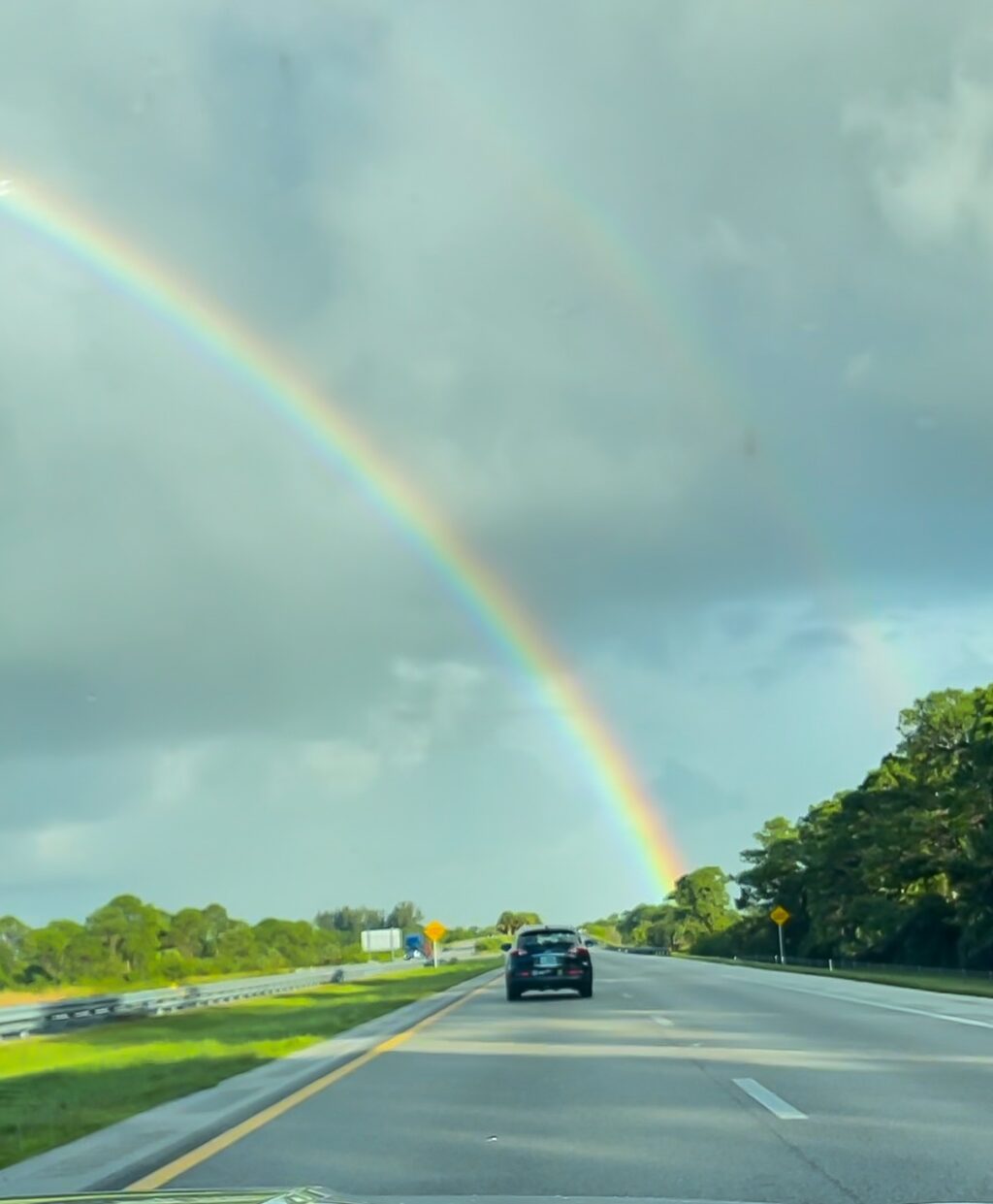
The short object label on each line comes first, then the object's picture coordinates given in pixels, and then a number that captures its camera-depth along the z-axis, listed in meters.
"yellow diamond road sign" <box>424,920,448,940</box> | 65.19
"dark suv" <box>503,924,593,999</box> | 29.75
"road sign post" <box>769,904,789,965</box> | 71.00
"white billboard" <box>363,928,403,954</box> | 121.27
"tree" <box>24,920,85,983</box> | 119.69
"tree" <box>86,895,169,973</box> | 130.50
